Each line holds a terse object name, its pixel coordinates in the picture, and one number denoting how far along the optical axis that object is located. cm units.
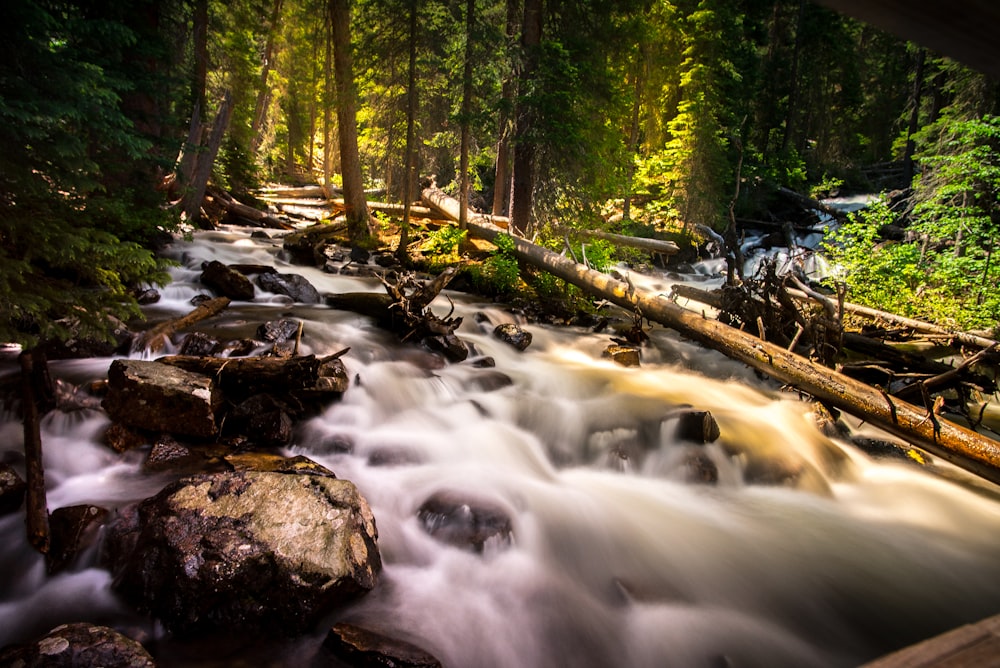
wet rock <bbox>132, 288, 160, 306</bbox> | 789
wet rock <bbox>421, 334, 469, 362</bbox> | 771
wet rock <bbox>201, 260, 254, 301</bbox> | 895
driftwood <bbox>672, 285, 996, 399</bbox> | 558
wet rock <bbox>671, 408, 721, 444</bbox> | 605
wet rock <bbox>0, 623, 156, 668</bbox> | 243
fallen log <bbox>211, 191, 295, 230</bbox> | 1617
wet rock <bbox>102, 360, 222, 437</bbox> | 451
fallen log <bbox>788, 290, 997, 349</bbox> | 815
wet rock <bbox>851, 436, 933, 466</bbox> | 617
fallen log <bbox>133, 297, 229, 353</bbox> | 609
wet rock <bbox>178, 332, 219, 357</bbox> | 602
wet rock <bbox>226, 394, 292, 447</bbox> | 482
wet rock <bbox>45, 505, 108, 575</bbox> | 335
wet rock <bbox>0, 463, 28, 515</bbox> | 359
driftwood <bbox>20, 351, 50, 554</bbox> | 339
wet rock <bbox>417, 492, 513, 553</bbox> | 427
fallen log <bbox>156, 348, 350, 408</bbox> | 523
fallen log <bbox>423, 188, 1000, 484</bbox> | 468
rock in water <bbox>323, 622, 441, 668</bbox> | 283
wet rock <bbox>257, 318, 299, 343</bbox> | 674
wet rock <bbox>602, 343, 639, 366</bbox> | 853
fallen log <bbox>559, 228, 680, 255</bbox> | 1284
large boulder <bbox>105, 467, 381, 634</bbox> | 298
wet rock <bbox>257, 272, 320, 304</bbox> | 951
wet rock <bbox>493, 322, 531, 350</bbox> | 878
